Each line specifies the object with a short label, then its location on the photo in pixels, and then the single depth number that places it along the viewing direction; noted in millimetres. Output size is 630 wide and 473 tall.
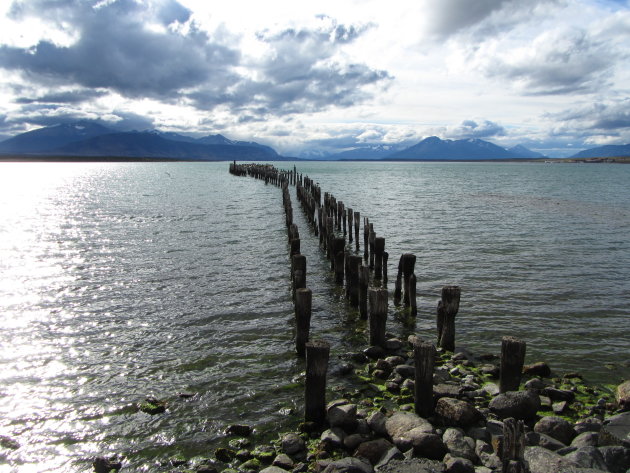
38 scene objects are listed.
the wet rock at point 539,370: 9695
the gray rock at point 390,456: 6422
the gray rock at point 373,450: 6652
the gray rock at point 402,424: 7121
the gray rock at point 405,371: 9516
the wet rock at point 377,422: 7346
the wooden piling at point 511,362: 8180
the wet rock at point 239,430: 7688
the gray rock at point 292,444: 7074
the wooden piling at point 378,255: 17469
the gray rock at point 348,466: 6137
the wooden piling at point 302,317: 10484
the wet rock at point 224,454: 7004
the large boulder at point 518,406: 7781
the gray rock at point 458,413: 7520
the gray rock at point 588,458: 6020
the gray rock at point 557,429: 7055
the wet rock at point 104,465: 6777
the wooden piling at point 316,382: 7797
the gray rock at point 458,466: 6086
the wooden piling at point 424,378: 7879
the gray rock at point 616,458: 6141
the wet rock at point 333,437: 7113
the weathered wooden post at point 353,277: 14172
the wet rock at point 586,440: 6679
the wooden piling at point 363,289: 13188
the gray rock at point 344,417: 7527
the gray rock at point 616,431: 6656
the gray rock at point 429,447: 6652
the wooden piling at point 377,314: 10523
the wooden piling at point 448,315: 10609
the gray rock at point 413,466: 6000
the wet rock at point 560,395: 8516
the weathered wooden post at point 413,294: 13562
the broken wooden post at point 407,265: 13852
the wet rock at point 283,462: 6723
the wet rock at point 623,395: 8172
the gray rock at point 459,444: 6598
